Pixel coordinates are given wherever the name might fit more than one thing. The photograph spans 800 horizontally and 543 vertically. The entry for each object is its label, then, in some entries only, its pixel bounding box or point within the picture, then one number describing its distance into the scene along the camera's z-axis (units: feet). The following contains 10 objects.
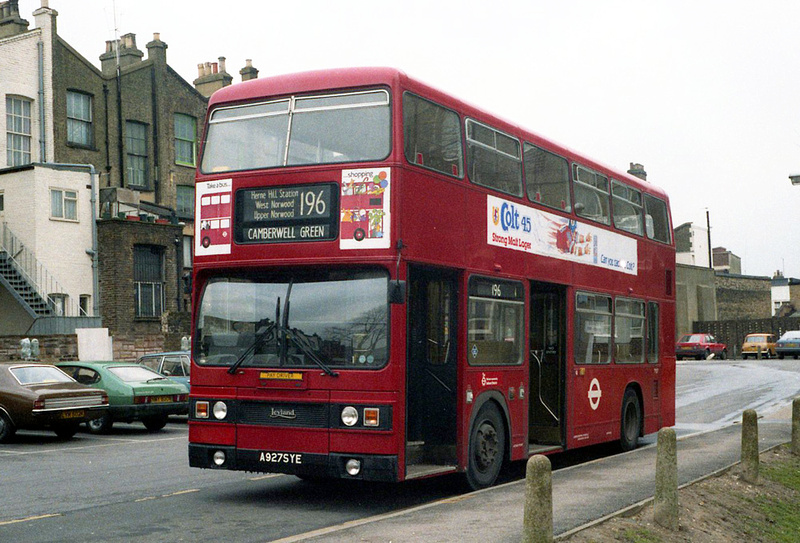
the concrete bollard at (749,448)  41.73
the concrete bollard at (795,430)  51.90
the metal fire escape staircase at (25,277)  115.65
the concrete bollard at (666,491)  31.24
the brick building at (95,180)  120.06
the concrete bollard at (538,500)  23.89
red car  202.39
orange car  203.82
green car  68.18
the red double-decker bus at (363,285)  33.27
